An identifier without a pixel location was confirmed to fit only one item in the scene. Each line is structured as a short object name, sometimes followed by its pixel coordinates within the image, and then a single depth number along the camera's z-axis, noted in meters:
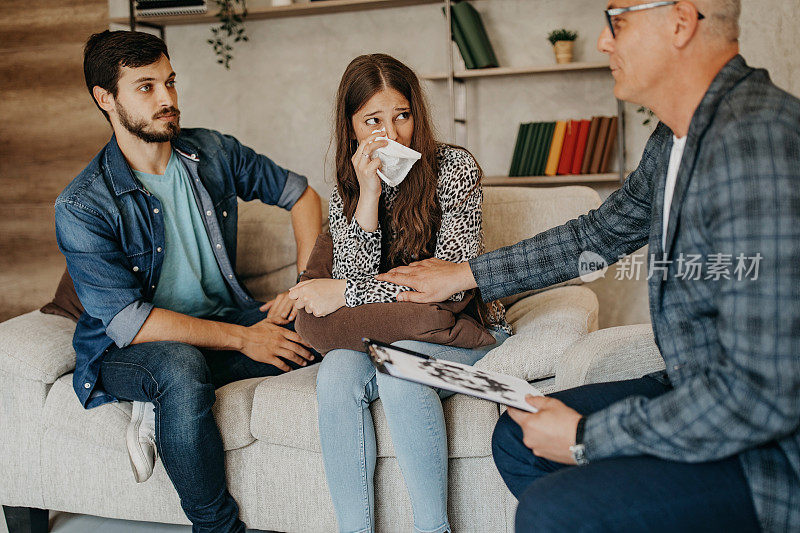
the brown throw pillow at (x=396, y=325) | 1.69
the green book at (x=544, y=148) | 3.15
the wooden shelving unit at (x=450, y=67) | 3.04
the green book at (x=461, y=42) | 3.13
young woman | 1.61
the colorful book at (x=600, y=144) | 3.07
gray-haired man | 0.93
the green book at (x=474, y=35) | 3.09
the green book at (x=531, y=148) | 3.17
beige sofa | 1.73
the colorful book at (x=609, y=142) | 3.06
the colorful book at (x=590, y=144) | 3.08
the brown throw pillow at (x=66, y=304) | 2.29
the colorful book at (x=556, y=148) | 3.12
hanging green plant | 3.35
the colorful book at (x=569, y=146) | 3.10
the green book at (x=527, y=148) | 3.19
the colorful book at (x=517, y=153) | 3.21
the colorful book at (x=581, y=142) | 3.10
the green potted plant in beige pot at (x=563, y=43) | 3.07
